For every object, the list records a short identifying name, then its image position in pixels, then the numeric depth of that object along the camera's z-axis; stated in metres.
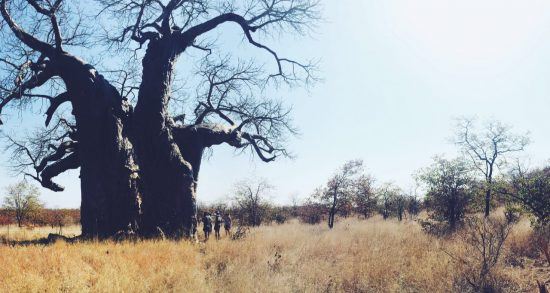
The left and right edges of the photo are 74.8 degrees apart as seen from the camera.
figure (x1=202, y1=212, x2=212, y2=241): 14.52
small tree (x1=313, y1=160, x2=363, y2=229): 26.42
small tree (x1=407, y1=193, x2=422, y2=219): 33.62
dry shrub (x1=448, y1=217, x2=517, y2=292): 6.05
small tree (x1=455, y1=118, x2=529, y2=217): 25.16
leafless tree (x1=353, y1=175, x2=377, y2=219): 28.24
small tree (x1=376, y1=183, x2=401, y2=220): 32.91
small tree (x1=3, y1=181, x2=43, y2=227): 32.09
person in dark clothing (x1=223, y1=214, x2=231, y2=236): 16.19
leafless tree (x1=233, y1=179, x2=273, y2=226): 27.86
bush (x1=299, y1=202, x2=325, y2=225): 28.98
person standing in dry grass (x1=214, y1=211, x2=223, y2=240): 15.33
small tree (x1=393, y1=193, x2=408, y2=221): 31.62
